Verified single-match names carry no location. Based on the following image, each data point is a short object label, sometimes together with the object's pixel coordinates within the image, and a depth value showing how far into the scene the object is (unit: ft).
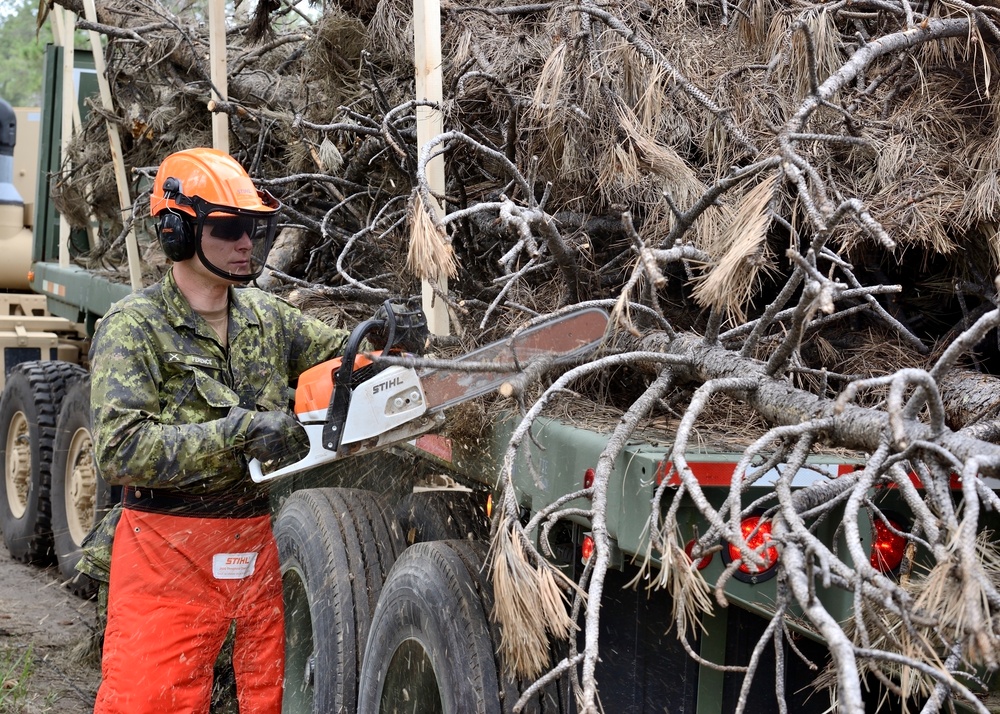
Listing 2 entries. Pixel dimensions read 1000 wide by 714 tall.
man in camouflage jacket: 8.82
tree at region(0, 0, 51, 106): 78.74
